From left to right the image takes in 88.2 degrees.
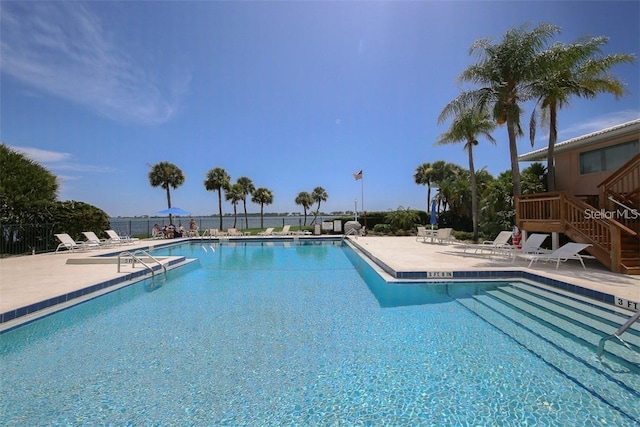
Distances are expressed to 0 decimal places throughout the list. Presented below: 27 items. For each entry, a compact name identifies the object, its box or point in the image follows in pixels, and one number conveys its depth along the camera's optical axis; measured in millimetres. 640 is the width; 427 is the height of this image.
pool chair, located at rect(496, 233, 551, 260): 9222
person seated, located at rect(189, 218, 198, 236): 23234
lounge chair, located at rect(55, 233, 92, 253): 13258
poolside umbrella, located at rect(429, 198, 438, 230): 17441
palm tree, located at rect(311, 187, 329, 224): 49688
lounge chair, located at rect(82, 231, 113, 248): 14281
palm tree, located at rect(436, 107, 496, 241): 15500
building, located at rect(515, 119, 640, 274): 7809
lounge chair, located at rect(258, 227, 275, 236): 23167
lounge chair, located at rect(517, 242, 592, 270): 7789
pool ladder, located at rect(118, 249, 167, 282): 9156
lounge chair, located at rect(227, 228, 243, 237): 23344
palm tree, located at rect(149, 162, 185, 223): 29219
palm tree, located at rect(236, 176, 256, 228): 40500
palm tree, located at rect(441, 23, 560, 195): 11336
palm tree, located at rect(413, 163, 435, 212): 34625
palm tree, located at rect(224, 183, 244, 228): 38125
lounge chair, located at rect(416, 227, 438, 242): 16466
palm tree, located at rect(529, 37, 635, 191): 10797
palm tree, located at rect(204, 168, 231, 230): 34000
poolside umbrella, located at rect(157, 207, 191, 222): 22062
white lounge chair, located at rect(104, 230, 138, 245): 15817
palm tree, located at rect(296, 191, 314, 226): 49094
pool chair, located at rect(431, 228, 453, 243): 15094
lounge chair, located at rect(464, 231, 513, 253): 10523
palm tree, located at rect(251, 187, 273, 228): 42375
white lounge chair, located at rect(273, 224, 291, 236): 22819
